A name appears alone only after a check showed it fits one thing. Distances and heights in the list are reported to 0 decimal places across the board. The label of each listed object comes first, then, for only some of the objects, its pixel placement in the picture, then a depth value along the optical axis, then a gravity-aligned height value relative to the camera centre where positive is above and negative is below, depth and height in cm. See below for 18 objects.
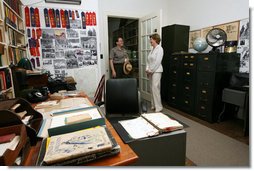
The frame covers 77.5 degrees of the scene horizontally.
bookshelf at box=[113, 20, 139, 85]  473 +77
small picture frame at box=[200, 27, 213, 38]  323 +66
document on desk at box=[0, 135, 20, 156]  63 -33
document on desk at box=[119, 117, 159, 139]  101 -44
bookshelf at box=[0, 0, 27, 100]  168 +27
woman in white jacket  308 -11
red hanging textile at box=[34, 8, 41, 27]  289 +86
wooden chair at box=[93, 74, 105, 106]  235 -40
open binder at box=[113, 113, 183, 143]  99 -43
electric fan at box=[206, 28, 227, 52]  277 +45
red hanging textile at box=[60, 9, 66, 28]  304 +88
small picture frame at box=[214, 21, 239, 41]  273 +58
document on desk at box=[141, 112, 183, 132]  108 -43
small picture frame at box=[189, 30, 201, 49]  345 +61
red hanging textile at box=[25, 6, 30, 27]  283 +88
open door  346 +58
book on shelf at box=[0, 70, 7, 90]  162 -16
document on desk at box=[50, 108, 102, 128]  96 -34
